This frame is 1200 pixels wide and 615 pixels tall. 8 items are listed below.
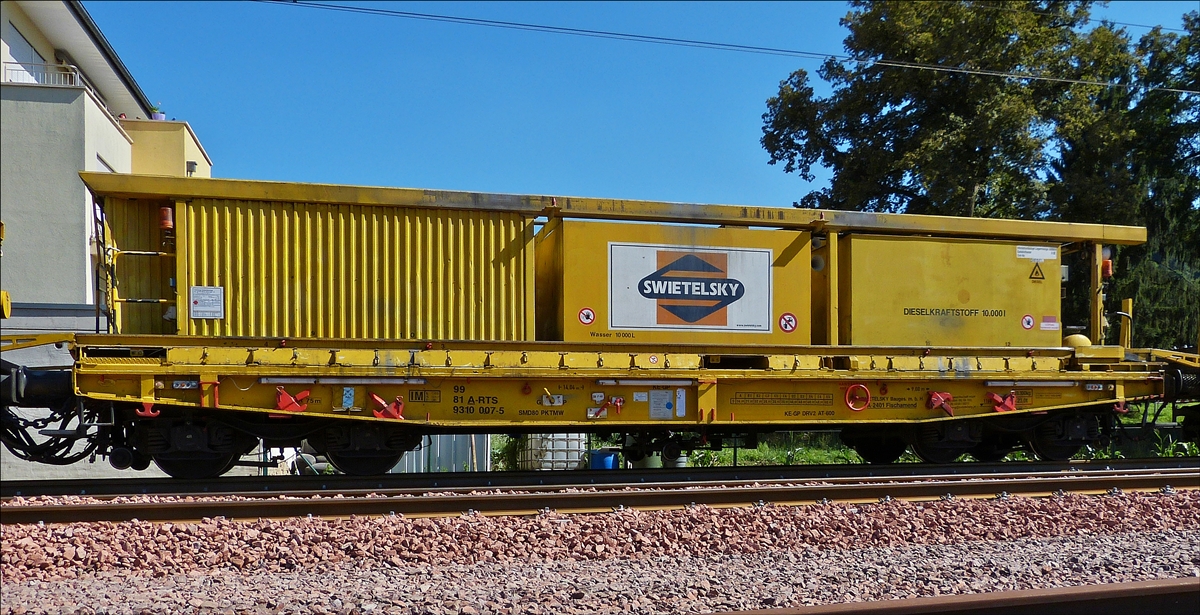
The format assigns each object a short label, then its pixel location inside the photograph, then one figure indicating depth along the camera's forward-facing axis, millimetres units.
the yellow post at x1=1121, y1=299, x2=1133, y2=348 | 10461
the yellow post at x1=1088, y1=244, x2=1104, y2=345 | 10547
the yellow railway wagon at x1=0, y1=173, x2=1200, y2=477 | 7891
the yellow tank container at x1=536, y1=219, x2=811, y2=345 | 8953
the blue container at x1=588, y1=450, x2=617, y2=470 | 12029
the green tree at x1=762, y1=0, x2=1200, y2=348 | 18875
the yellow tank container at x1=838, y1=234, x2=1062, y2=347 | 9688
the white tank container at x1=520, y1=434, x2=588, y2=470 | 15414
